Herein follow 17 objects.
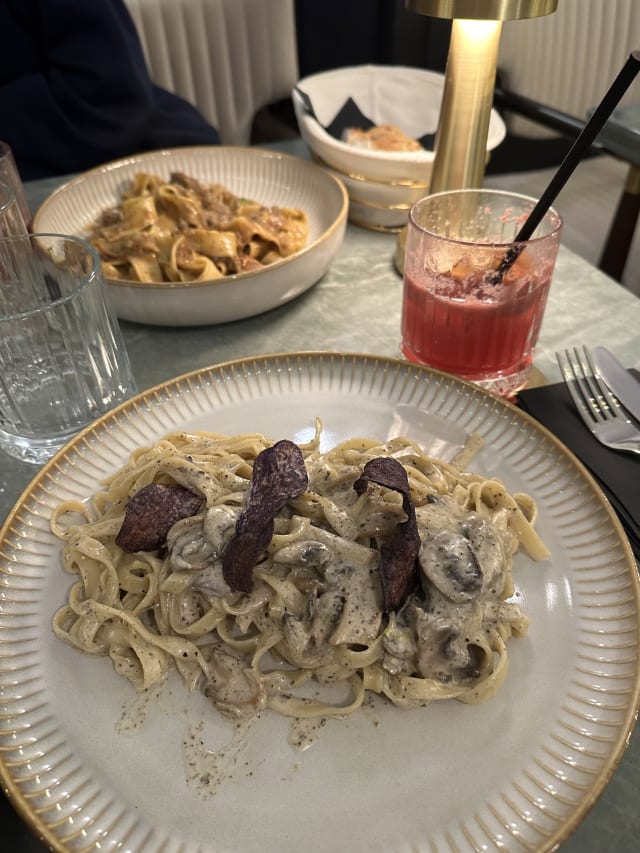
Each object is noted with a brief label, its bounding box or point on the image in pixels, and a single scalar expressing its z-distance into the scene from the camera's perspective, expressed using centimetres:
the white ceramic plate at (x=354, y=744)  27
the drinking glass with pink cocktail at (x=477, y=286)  45
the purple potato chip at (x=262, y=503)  32
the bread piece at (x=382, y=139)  68
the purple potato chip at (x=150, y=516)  36
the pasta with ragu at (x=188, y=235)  60
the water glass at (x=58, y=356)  44
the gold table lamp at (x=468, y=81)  44
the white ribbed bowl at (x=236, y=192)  52
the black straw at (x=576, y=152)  37
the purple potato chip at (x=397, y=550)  31
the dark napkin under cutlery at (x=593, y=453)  39
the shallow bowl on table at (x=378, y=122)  63
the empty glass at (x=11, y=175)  57
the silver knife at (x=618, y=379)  44
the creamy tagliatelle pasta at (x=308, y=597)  32
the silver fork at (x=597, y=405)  43
